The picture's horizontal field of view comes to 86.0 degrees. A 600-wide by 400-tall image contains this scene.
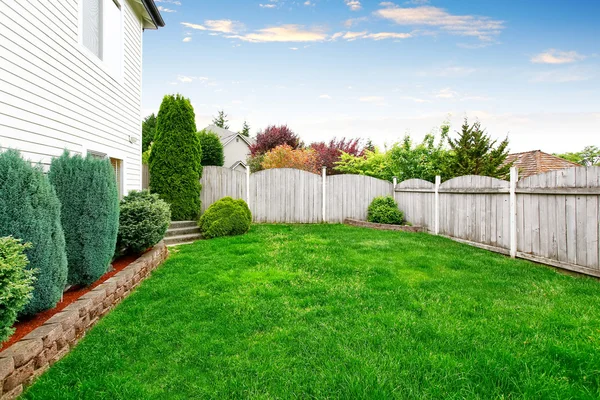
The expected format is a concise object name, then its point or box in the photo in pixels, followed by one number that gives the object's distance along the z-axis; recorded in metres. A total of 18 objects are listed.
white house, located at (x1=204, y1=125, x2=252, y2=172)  30.30
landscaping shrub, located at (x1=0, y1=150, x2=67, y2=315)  2.69
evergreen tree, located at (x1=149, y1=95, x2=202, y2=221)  9.41
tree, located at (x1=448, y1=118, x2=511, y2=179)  14.11
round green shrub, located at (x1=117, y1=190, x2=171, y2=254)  5.55
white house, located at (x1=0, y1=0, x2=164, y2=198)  3.58
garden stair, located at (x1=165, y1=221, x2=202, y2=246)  8.41
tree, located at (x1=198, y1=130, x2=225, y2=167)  18.70
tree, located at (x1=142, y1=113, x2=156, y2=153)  28.08
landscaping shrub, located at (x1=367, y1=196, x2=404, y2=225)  10.47
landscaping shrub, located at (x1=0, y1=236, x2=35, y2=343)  2.06
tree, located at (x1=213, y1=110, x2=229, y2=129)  51.19
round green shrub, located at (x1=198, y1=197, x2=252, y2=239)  8.66
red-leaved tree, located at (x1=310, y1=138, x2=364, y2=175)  20.20
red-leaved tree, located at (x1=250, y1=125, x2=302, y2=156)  24.30
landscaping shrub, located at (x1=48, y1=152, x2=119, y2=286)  3.79
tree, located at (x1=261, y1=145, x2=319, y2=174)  17.30
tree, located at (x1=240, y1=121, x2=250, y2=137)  50.30
